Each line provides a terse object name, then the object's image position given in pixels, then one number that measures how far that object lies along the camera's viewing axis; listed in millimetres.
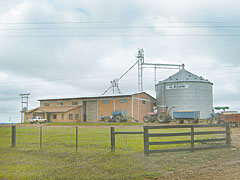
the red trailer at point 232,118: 30875
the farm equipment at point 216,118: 32794
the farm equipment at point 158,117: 39269
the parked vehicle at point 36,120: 51188
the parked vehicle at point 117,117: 44025
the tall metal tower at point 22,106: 70875
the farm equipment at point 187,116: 37909
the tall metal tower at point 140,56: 54238
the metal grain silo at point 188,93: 47969
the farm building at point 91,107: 47312
